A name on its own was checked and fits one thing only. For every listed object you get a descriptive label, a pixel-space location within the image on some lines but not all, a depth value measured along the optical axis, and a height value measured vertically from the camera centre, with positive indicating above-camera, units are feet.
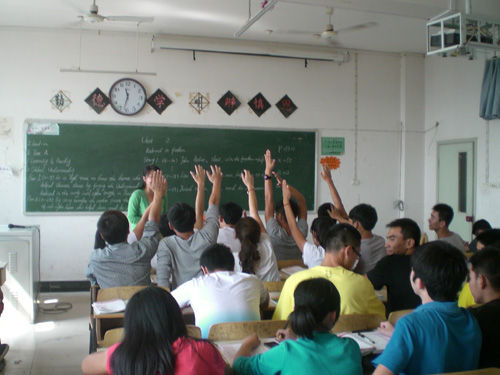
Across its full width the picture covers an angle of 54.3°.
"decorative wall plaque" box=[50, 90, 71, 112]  18.63 +3.08
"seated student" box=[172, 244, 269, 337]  7.97 -1.85
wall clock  19.07 +3.36
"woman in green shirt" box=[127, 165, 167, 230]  15.42 -0.70
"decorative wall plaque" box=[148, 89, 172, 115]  19.47 +3.24
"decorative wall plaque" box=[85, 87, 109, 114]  18.90 +3.16
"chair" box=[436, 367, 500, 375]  5.28 -2.08
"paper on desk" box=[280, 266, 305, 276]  11.80 -2.14
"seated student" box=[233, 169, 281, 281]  10.58 -1.54
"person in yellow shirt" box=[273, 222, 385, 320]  7.89 -1.54
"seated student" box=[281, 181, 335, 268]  10.66 -1.20
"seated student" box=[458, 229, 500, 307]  10.84 -1.20
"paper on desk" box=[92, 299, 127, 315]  8.64 -2.26
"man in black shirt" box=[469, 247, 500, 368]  6.37 -1.61
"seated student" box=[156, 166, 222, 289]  10.30 -1.41
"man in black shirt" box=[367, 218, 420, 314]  9.04 -1.81
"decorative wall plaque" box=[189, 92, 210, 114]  19.90 +3.32
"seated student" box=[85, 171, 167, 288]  10.37 -1.63
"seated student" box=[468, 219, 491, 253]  14.67 -1.33
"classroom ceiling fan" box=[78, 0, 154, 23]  14.85 +5.31
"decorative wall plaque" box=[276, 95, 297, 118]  20.94 +3.32
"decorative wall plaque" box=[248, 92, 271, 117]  20.59 +3.32
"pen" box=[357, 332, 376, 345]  7.06 -2.28
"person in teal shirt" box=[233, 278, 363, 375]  5.26 -1.80
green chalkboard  18.62 +0.94
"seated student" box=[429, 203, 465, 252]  14.47 -1.08
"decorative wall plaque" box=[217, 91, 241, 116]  20.21 +3.32
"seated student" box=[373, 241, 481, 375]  5.45 -1.64
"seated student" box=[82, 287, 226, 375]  4.87 -1.66
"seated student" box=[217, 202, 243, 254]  12.50 -1.10
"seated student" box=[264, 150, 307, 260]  13.14 -1.13
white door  19.72 +0.08
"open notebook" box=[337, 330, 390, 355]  6.79 -2.29
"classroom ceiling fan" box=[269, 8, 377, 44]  16.72 +5.85
